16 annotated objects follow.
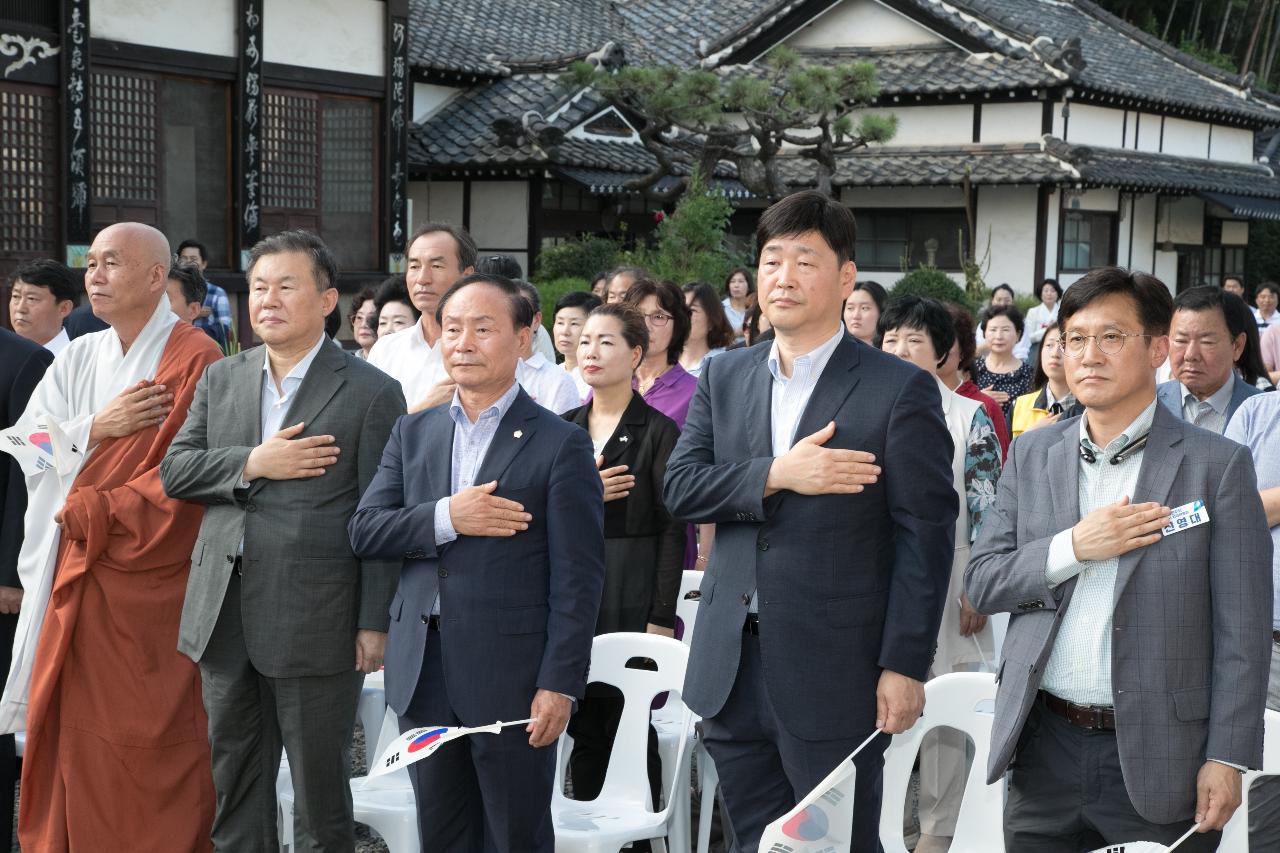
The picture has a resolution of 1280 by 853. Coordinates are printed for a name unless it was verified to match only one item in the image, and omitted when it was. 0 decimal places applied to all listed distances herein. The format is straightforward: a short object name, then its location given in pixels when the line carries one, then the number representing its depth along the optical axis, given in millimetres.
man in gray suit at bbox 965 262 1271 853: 2787
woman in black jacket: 4602
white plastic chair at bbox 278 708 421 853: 3900
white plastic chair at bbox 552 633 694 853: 3957
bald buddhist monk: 4195
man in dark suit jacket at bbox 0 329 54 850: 4574
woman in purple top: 5523
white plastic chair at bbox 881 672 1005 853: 3553
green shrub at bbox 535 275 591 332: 14842
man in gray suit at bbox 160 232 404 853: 3773
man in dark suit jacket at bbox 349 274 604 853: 3436
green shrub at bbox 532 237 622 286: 16703
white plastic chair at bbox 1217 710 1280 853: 3205
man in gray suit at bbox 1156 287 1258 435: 4602
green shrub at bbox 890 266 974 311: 16328
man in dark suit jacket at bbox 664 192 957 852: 3102
